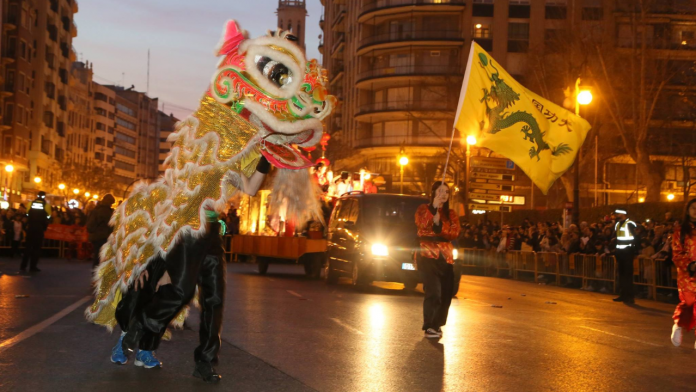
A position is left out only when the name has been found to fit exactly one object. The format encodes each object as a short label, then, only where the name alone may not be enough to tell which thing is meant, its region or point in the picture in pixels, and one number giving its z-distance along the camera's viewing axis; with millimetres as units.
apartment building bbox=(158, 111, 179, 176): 196000
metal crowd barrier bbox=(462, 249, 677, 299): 20219
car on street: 17953
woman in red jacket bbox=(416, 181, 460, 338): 10555
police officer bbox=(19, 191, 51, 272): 21766
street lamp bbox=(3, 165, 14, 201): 58859
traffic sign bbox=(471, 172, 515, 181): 40250
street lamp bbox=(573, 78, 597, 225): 24641
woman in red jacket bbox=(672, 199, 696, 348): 10523
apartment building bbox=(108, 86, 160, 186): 161375
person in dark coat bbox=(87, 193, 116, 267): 16344
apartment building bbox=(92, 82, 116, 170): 144875
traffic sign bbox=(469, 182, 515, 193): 40094
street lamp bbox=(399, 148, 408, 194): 43800
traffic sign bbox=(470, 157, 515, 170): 40094
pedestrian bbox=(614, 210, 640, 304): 18516
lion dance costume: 6828
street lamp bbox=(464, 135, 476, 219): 38531
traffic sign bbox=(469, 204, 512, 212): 44375
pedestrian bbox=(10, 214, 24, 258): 31391
